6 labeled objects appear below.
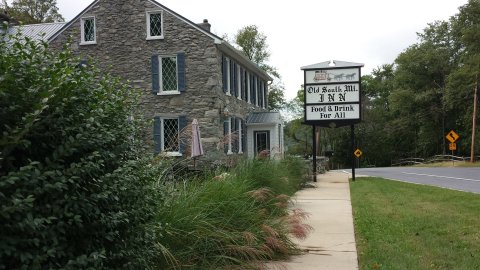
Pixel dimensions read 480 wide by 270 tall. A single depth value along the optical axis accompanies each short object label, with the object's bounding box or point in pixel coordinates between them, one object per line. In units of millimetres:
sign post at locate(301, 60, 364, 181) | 17344
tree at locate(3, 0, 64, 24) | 43875
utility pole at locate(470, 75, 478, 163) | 42725
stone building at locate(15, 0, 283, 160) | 21156
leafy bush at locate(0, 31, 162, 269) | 2205
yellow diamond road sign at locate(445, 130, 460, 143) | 42531
